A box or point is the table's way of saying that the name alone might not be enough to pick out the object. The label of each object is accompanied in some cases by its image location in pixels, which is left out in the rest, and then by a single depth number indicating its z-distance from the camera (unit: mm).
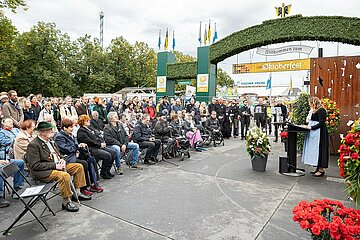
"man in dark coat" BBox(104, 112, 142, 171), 5953
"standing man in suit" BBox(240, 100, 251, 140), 11969
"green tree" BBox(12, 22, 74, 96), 30688
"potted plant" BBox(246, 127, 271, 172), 6172
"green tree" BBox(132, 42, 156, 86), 41344
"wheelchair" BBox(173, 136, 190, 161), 7630
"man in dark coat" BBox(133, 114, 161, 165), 6988
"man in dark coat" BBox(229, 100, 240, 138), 12129
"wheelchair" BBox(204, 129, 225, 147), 9805
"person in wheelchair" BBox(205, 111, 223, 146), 9836
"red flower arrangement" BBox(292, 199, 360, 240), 2178
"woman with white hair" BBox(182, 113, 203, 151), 8719
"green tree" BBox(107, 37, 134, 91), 40156
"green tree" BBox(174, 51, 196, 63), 48425
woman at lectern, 5688
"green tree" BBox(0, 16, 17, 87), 13477
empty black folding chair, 3252
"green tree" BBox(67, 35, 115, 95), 37562
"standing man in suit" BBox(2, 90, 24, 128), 6824
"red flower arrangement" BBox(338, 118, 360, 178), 2789
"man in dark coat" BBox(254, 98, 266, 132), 11984
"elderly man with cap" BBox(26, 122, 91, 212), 3832
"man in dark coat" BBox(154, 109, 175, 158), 7332
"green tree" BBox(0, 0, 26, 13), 12407
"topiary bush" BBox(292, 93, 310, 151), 7838
